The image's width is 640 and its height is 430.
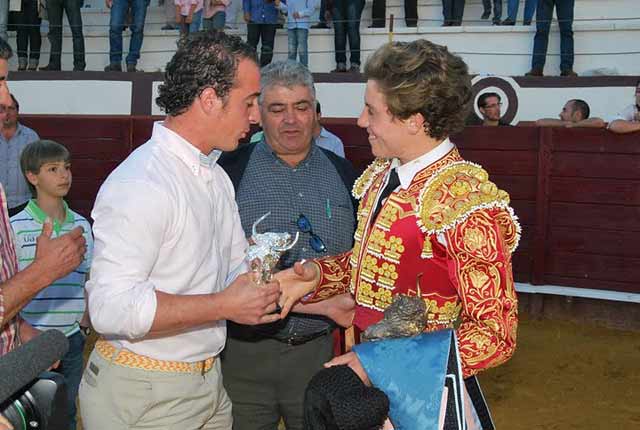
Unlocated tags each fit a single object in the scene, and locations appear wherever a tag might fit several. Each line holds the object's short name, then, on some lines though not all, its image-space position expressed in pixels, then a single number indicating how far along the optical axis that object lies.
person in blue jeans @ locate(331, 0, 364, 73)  9.12
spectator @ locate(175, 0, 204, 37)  9.58
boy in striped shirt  3.59
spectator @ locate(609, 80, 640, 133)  6.48
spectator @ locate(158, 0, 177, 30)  10.23
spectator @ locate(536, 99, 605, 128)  7.12
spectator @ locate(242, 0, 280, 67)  9.26
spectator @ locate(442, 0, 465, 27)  9.08
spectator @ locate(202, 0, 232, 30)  9.53
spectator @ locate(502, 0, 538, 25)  8.73
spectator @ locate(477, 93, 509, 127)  7.40
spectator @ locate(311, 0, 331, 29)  9.73
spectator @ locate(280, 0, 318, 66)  9.12
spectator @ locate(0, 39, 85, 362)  1.99
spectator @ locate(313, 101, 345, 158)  5.38
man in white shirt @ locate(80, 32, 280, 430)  1.95
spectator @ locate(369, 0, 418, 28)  9.35
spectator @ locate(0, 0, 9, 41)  9.82
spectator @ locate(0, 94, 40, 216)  6.04
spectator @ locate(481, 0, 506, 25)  8.99
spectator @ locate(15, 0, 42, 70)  10.07
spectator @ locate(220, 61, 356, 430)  3.04
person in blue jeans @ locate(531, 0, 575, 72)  8.30
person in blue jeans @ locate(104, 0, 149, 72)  9.58
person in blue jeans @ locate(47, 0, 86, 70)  9.75
